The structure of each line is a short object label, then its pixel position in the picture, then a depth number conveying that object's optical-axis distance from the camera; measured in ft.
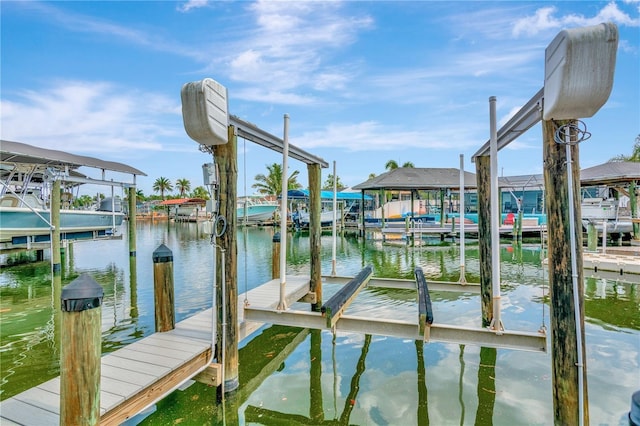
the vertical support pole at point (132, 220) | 47.24
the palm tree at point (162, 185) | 223.92
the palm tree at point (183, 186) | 228.22
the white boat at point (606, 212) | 59.55
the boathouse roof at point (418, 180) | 73.56
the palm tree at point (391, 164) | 150.08
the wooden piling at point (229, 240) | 12.91
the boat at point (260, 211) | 116.98
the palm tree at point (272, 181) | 137.77
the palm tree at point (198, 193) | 213.38
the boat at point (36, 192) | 33.94
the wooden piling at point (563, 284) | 8.75
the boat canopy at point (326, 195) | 95.30
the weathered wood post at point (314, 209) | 22.17
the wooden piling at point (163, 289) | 15.34
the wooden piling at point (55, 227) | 35.68
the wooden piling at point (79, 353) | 7.82
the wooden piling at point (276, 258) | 24.11
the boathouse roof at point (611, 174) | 52.54
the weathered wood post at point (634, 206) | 53.03
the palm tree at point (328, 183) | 156.31
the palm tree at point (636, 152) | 108.28
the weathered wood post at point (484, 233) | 18.15
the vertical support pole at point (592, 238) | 39.76
